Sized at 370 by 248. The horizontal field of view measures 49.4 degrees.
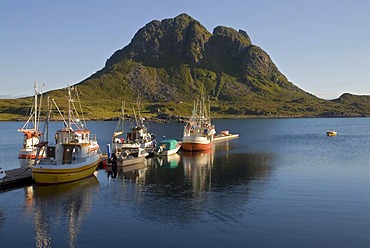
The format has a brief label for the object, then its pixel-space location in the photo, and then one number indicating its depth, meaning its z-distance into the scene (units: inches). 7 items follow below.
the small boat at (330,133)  6235.2
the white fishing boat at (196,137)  4001.0
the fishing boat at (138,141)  3292.3
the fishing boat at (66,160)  2096.5
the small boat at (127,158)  2787.9
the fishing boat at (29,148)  2508.6
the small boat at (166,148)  3570.4
